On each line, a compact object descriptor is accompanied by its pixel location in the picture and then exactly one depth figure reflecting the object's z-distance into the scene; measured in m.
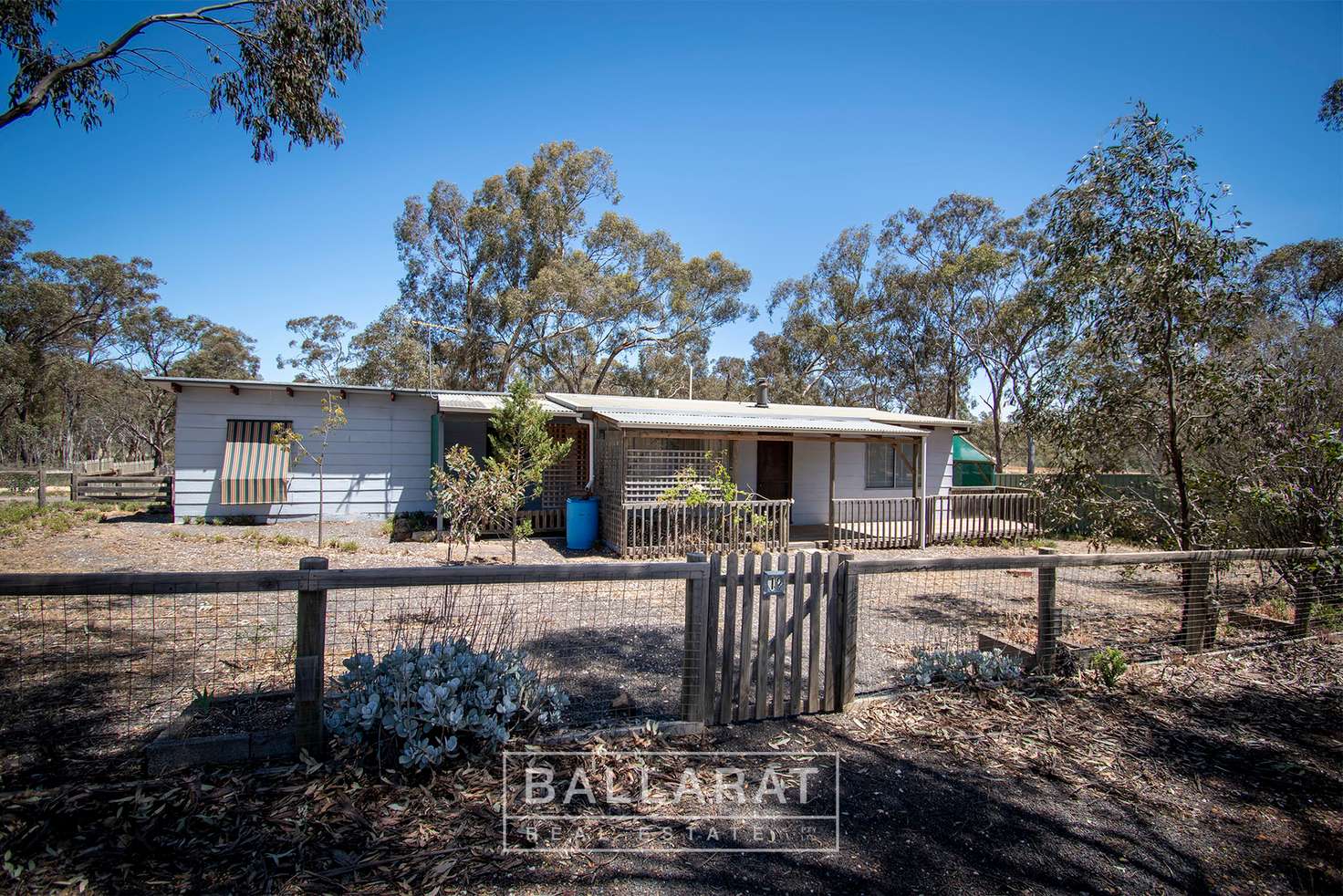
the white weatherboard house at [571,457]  11.95
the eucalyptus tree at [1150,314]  6.18
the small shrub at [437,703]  2.98
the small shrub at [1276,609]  6.69
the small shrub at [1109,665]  4.67
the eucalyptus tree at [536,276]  28.12
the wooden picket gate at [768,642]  3.64
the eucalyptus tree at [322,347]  40.72
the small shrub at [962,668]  4.47
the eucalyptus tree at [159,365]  36.09
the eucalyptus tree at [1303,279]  25.73
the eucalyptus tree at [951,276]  27.92
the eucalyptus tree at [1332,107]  12.31
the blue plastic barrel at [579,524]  12.02
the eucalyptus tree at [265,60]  6.91
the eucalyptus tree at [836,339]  32.22
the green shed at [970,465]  22.50
